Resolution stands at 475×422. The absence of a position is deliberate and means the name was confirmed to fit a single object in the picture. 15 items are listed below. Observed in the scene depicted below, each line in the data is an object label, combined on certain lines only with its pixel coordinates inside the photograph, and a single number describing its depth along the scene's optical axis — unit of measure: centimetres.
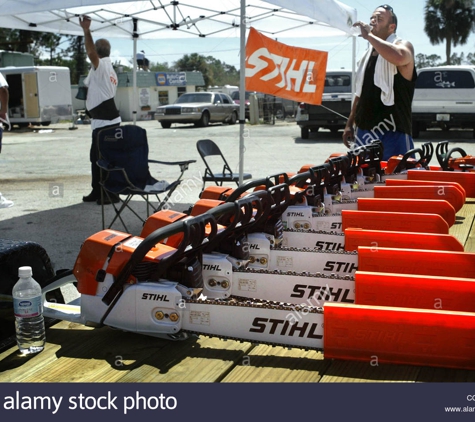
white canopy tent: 620
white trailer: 2680
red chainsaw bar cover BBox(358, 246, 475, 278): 239
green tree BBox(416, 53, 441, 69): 8429
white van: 1627
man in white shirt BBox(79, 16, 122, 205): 703
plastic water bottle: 208
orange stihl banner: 664
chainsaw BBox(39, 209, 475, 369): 181
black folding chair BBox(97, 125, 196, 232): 561
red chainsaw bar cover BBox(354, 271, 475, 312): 210
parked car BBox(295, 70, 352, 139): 1678
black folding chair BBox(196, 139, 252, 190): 690
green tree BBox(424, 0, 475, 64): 5819
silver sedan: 2522
